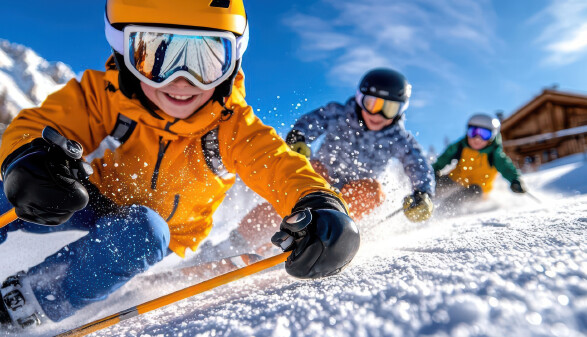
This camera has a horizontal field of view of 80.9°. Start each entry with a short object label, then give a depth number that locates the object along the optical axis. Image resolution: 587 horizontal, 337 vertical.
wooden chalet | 13.30
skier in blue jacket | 3.58
